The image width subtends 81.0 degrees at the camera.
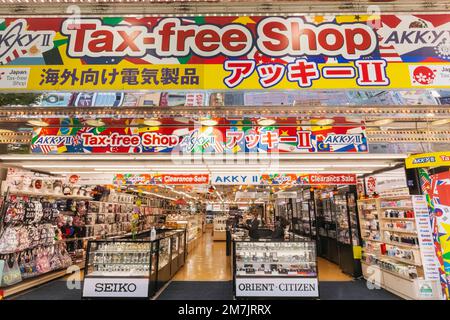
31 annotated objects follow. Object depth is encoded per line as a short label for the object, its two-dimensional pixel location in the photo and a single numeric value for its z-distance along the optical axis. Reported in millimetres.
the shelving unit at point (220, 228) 17844
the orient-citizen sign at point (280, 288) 5602
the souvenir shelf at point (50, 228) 6070
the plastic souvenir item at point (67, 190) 7949
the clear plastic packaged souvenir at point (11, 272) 5719
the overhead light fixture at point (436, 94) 2855
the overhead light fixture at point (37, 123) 4766
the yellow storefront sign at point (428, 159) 3707
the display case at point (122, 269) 5512
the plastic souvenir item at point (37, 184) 6770
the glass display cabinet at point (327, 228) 9469
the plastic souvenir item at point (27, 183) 6473
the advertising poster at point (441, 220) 5043
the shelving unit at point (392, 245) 5492
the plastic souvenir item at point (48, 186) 7134
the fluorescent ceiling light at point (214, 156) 5020
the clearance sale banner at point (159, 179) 7410
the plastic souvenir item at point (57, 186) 7554
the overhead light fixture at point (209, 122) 4570
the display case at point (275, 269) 5617
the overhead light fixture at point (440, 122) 4572
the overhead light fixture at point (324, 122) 4634
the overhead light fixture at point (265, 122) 4599
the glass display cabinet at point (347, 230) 7564
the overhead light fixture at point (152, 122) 4855
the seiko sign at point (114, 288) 5492
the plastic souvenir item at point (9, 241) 5695
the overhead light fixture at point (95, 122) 4863
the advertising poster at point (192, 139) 4957
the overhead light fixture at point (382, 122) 4582
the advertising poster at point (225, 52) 2334
